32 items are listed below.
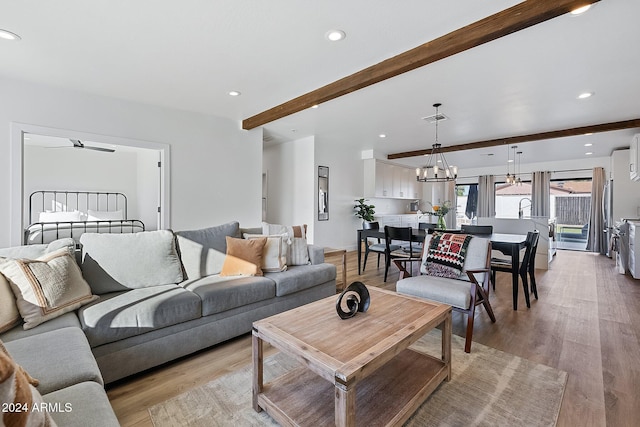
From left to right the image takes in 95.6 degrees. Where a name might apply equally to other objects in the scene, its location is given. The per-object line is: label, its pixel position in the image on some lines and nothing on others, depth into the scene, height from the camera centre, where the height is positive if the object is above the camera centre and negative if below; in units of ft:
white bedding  11.60 -1.10
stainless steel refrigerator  21.61 -0.07
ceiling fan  15.19 +3.40
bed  14.85 -0.13
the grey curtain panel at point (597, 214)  23.22 -0.01
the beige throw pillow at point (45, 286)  5.76 -1.68
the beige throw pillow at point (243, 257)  9.41 -1.59
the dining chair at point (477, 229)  13.76 -0.83
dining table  10.48 -1.23
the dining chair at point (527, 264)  10.78 -2.02
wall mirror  20.51 +1.24
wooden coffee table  4.43 -2.44
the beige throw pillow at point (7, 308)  5.41 -1.94
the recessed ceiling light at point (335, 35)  7.38 +4.54
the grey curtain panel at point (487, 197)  28.89 +1.55
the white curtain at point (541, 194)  25.93 +1.73
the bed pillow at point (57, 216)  16.40 -0.54
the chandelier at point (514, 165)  21.84 +4.55
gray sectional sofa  4.39 -2.38
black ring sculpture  6.13 -1.88
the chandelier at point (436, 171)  14.23 +2.17
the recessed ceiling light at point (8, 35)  7.28 +4.37
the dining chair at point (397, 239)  13.61 -1.32
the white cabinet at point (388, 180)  24.00 +2.74
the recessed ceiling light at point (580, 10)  5.95 +4.33
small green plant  23.73 -0.01
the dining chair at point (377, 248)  15.38 -1.99
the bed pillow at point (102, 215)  18.47 -0.50
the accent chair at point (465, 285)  7.97 -2.19
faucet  28.05 +0.67
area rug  5.28 -3.76
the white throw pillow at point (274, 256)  9.94 -1.61
